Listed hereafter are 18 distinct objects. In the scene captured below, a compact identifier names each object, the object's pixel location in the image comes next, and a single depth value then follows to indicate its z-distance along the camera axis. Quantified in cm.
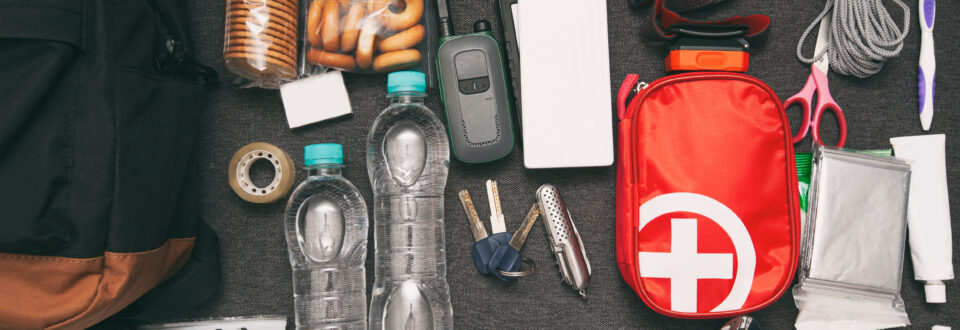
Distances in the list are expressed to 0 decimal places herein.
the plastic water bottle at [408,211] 78
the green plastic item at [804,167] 79
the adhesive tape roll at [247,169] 76
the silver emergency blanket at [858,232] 75
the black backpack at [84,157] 54
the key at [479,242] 77
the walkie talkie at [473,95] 76
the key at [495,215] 80
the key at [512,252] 76
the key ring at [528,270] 76
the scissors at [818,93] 79
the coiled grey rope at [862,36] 76
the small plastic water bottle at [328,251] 78
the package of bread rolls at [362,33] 74
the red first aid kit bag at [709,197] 73
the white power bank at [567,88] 76
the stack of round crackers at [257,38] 70
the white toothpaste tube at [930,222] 78
